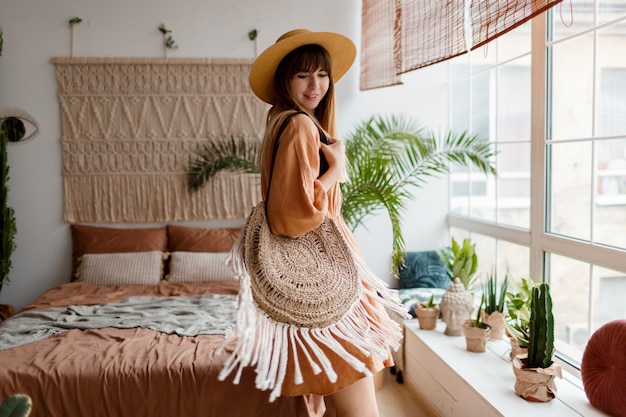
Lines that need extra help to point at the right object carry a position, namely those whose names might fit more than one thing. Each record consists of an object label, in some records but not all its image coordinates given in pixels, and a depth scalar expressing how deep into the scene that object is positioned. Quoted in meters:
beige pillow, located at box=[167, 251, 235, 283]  3.77
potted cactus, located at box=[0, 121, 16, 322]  3.71
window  2.38
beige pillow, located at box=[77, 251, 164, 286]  3.76
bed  2.21
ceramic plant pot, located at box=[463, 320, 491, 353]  2.75
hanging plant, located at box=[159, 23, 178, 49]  4.11
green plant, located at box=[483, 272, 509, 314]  2.87
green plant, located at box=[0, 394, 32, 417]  1.01
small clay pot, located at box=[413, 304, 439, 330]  3.18
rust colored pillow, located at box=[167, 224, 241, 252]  4.00
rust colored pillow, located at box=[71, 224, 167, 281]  4.00
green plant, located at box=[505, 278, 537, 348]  2.44
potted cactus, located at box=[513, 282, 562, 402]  2.16
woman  1.58
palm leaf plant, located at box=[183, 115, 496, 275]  3.30
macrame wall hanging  4.09
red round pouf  1.95
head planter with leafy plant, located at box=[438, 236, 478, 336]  3.05
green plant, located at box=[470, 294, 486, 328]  2.80
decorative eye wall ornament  4.01
